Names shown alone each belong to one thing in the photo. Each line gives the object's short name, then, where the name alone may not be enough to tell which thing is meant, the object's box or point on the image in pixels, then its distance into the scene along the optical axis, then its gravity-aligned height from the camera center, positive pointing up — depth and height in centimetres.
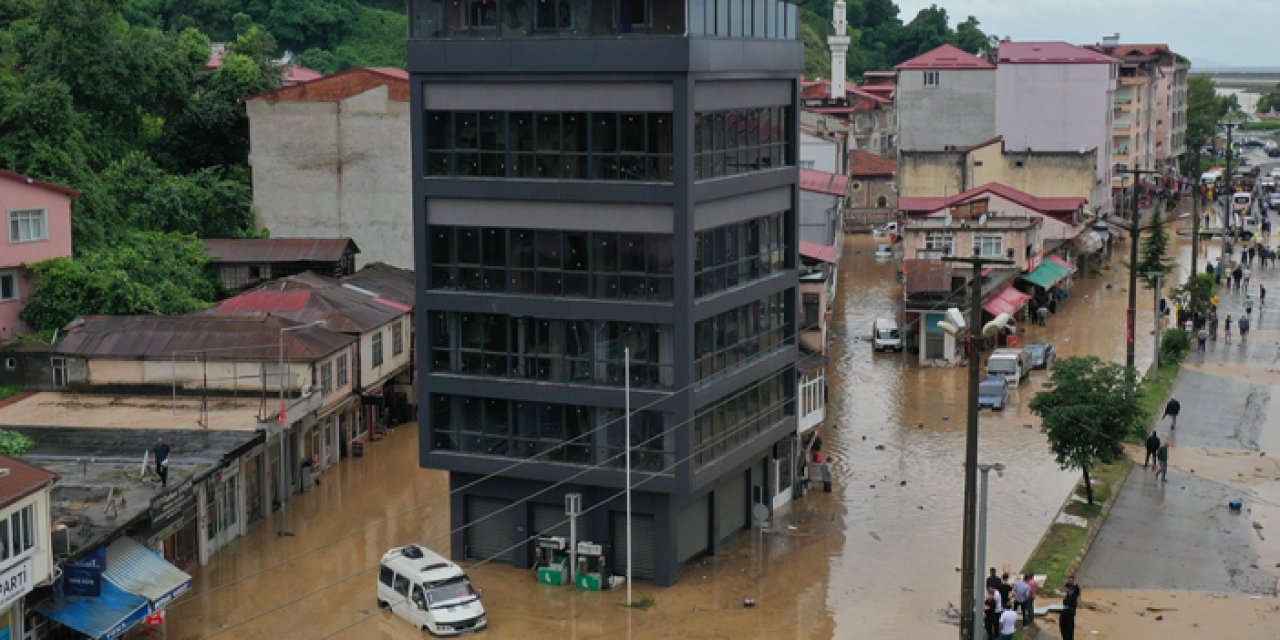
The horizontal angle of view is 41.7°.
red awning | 6404 -726
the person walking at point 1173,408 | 5034 -881
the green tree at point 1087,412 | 4019 -716
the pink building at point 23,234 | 4706 -322
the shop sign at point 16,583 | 2597 -719
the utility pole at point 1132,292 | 5444 -585
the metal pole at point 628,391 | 3362 -549
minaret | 11844 +386
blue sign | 2852 -774
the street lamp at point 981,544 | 2859 -751
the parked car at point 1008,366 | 5619 -842
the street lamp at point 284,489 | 3894 -889
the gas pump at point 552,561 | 3475 -924
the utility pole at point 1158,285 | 5697 -620
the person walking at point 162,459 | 3419 -688
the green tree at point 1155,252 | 7362 -620
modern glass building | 3378 -314
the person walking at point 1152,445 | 4497 -884
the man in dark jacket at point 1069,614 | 3094 -916
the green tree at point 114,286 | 4769 -485
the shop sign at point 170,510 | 3206 -755
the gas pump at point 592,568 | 3447 -927
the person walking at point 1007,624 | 3056 -923
